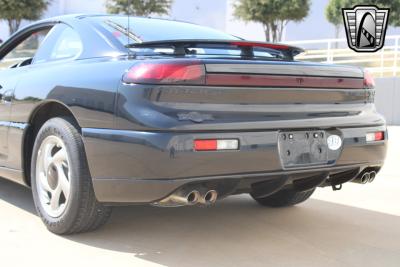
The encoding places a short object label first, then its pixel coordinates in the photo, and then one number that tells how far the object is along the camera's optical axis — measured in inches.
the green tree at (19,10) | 1133.7
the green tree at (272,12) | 1144.0
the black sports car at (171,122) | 124.6
